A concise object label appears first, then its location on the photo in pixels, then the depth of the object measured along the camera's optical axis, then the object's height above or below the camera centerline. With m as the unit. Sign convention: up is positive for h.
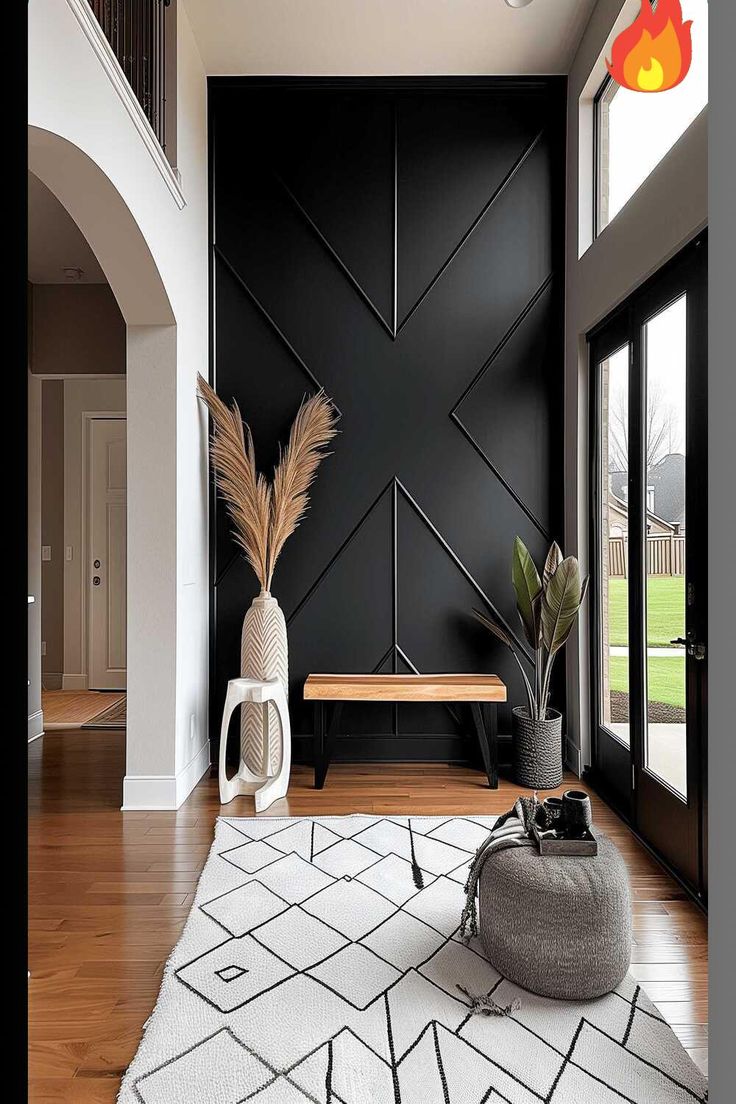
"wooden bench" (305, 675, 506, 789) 3.97 -0.69
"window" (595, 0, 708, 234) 2.77 +1.68
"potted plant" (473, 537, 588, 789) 3.88 -0.41
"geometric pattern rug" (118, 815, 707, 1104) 1.75 -1.11
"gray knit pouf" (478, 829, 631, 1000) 2.03 -0.91
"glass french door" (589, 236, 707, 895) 2.69 -0.04
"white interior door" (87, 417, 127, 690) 6.64 -0.05
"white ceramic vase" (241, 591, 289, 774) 3.96 -0.51
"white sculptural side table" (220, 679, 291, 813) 3.71 -0.81
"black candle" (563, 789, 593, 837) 2.20 -0.70
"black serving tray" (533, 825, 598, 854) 2.14 -0.75
